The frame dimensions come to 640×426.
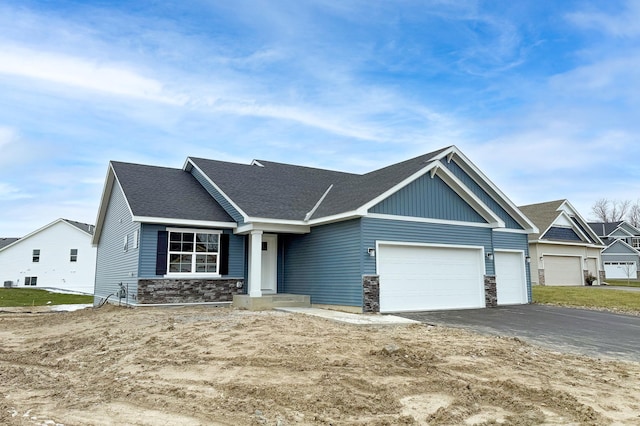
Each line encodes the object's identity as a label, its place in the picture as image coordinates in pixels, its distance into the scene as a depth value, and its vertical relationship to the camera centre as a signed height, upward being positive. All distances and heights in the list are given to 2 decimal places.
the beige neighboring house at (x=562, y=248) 25.91 +1.56
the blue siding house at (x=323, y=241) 13.61 +1.09
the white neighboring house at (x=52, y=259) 35.22 +1.26
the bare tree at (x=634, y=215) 69.50 +8.95
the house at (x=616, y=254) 45.90 +1.98
